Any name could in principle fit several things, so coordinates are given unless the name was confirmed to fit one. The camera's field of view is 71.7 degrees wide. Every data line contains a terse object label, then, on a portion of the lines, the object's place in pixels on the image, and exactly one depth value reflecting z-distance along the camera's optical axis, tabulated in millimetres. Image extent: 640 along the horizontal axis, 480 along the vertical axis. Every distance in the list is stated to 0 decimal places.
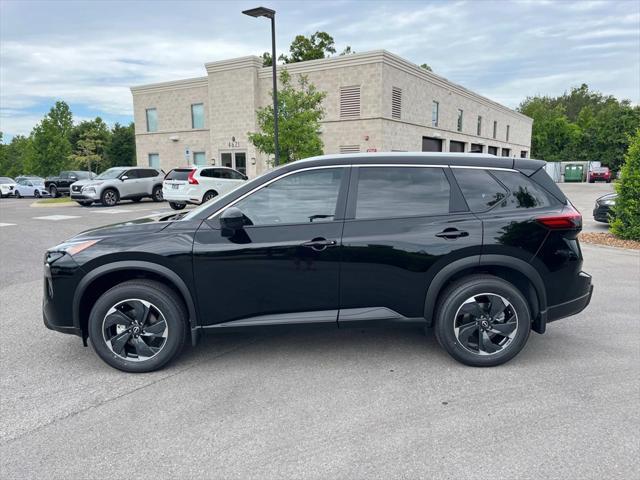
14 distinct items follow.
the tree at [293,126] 18109
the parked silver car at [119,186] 18969
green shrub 9258
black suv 3500
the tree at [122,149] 59469
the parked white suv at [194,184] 16383
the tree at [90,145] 58188
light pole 14972
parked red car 44503
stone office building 25188
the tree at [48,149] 42719
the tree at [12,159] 69625
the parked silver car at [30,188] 30625
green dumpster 47969
